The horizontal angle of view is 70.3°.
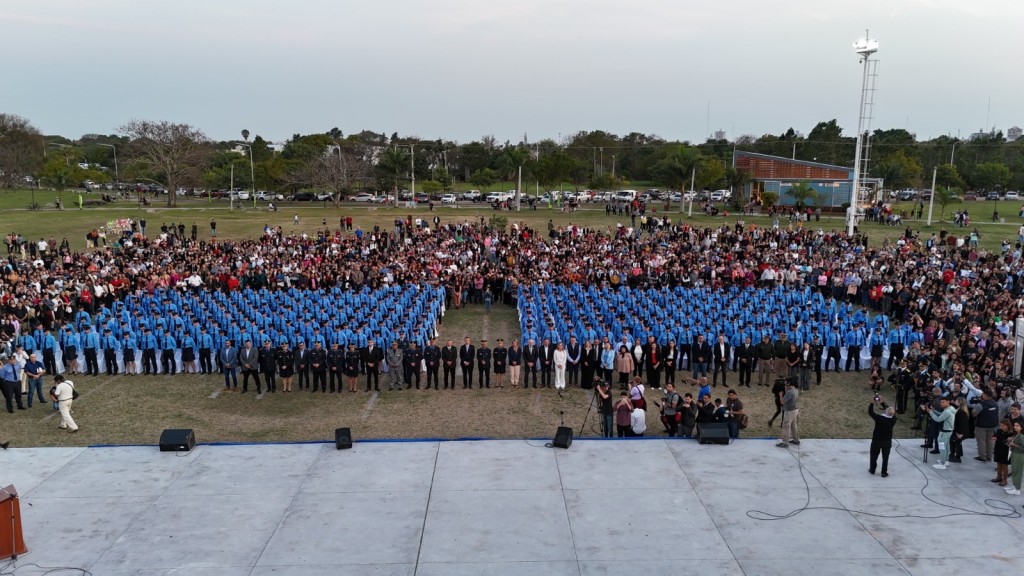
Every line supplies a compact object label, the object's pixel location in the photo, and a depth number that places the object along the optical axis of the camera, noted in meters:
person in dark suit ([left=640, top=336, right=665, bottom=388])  15.30
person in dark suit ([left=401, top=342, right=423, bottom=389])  15.16
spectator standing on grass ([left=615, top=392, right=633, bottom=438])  12.08
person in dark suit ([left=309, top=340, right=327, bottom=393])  14.98
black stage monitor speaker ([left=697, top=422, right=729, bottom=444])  11.45
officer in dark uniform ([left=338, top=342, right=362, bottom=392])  14.96
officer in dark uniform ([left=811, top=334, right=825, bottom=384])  15.32
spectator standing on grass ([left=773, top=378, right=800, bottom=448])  11.30
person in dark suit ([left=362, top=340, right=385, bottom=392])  15.26
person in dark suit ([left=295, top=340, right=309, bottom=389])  15.12
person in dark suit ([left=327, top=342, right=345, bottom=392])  14.97
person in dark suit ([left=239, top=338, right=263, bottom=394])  14.92
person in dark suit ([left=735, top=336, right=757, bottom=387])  15.45
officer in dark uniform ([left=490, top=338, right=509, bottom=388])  15.09
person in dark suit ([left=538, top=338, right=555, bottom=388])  15.22
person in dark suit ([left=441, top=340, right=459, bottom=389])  15.20
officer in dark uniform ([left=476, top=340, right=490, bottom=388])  15.13
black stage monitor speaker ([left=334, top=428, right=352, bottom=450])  11.16
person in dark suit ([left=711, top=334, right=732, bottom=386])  15.64
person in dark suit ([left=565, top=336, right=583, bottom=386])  15.26
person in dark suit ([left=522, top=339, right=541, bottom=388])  15.20
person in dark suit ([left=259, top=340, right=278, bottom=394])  14.97
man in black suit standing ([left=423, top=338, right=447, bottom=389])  15.30
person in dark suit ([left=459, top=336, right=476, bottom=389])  15.27
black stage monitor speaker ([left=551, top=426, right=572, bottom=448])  11.26
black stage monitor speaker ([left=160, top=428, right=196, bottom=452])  11.12
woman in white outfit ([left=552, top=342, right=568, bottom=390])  14.95
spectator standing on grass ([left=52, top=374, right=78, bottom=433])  12.52
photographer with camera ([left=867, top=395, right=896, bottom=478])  10.08
